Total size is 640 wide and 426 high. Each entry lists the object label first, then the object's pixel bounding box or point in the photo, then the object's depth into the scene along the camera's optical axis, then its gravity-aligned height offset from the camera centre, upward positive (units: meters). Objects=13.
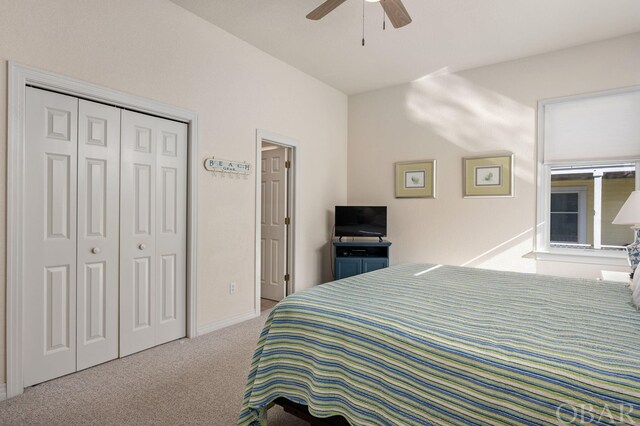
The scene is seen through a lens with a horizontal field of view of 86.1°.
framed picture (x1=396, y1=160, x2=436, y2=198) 4.54 +0.44
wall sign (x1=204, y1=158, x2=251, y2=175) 3.32 +0.43
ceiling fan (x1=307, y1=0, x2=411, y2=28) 2.40 +1.45
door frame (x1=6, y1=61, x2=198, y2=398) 2.13 +0.01
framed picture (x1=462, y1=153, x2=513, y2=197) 4.02 +0.44
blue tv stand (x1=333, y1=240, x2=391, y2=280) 4.49 -0.66
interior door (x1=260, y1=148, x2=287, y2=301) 4.45 -0.19
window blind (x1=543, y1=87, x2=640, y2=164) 3.42 +0.90
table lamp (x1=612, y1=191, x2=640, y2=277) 2.57 -0.03
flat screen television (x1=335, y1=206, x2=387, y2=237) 4.69 -0.14
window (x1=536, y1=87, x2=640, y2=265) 3.46 +0.44
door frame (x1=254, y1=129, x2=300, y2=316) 4.30 +0.13
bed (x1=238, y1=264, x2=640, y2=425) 1.03 -0.51
